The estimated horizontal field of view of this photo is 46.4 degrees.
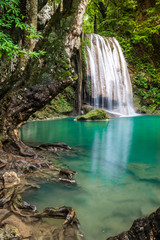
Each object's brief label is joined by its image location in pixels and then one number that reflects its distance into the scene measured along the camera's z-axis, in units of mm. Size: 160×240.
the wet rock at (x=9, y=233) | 1442
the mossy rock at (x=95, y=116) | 12570
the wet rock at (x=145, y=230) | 1240
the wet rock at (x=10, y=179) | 2579
